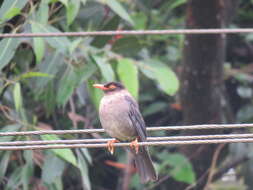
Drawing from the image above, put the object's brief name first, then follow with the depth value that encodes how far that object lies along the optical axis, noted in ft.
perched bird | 41.22
